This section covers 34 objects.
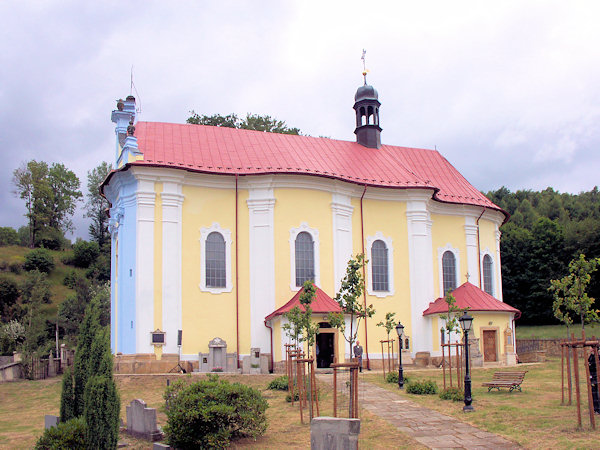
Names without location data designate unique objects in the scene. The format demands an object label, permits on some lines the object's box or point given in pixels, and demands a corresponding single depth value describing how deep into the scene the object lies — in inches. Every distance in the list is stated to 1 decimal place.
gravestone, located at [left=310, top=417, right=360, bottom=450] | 342.6
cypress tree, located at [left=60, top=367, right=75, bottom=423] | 515.2
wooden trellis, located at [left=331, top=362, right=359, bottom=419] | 486.0
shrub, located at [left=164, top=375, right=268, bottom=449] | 483.8
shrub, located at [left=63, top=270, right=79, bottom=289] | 2447.3
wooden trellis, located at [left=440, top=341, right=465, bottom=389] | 1031.0
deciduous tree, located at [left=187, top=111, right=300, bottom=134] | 1749.5
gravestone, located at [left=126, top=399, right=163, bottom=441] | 533.0
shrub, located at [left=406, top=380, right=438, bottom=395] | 735.7
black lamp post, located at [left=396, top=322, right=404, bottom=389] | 795.5
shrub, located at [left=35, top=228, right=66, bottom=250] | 2871.6
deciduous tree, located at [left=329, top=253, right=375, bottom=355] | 567.8
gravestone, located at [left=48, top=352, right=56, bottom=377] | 1235.9
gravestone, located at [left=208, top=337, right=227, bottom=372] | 997.5
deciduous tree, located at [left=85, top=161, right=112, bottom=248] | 2874.0
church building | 1021.8
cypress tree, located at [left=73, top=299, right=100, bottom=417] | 506.9
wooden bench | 724.5
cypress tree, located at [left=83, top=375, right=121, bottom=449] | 469.1
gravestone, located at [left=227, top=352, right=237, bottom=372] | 1002.7
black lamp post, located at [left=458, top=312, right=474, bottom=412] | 612.1
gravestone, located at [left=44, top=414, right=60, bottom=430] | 522.6
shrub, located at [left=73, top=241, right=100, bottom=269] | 2659.9
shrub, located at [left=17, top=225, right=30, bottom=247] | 3115.2
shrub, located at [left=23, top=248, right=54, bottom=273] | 2549.2
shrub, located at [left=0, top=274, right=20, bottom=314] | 2228.1
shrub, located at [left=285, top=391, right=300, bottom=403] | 685.3
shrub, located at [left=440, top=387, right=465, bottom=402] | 673.6
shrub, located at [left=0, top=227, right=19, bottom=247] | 2990.9
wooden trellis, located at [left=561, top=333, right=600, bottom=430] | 499.8
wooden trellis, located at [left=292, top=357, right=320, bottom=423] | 550.2
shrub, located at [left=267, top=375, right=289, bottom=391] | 772.0
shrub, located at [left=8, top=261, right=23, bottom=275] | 2544.3
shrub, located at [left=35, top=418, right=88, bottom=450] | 471.2
